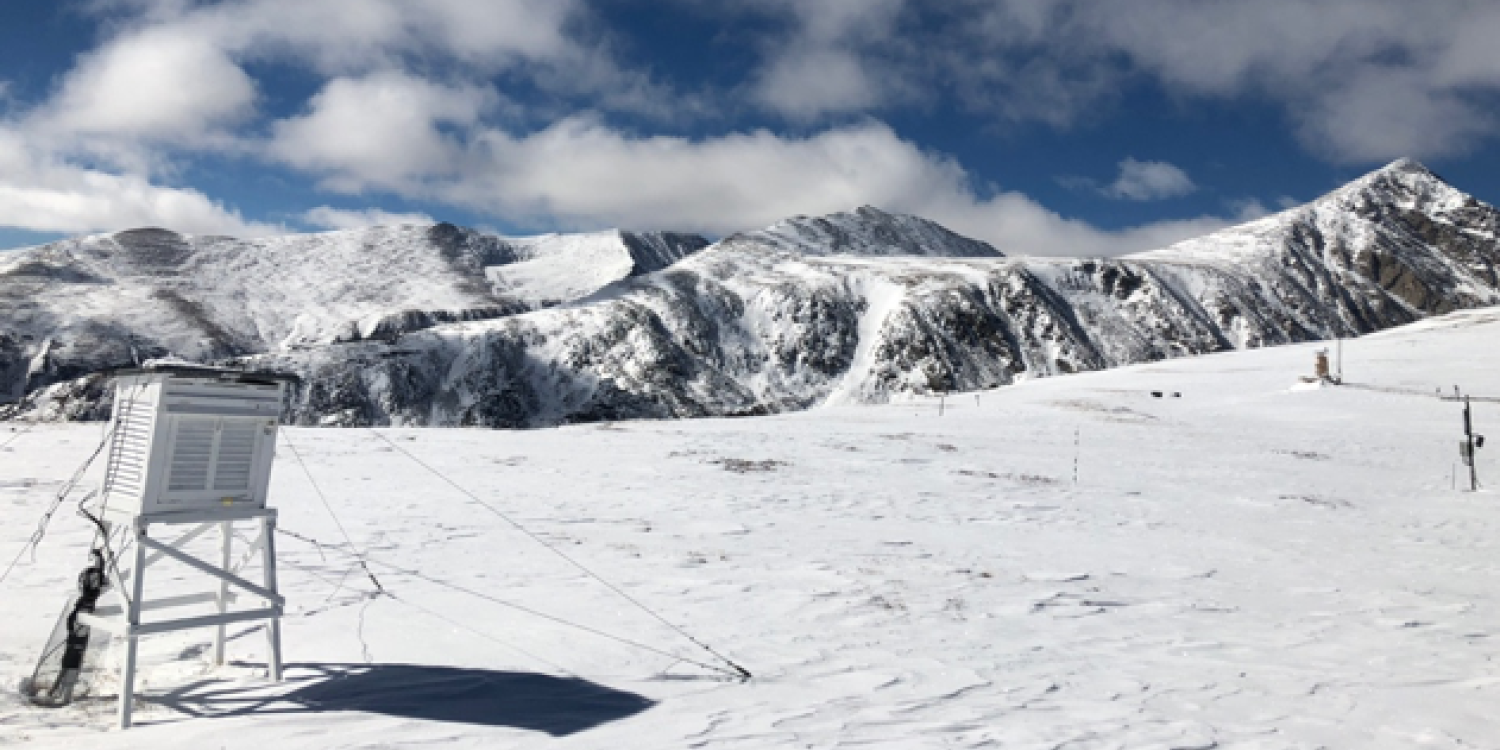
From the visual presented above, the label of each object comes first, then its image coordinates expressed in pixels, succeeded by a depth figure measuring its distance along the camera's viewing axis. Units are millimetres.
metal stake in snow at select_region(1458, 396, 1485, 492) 27141
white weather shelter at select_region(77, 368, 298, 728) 8727
